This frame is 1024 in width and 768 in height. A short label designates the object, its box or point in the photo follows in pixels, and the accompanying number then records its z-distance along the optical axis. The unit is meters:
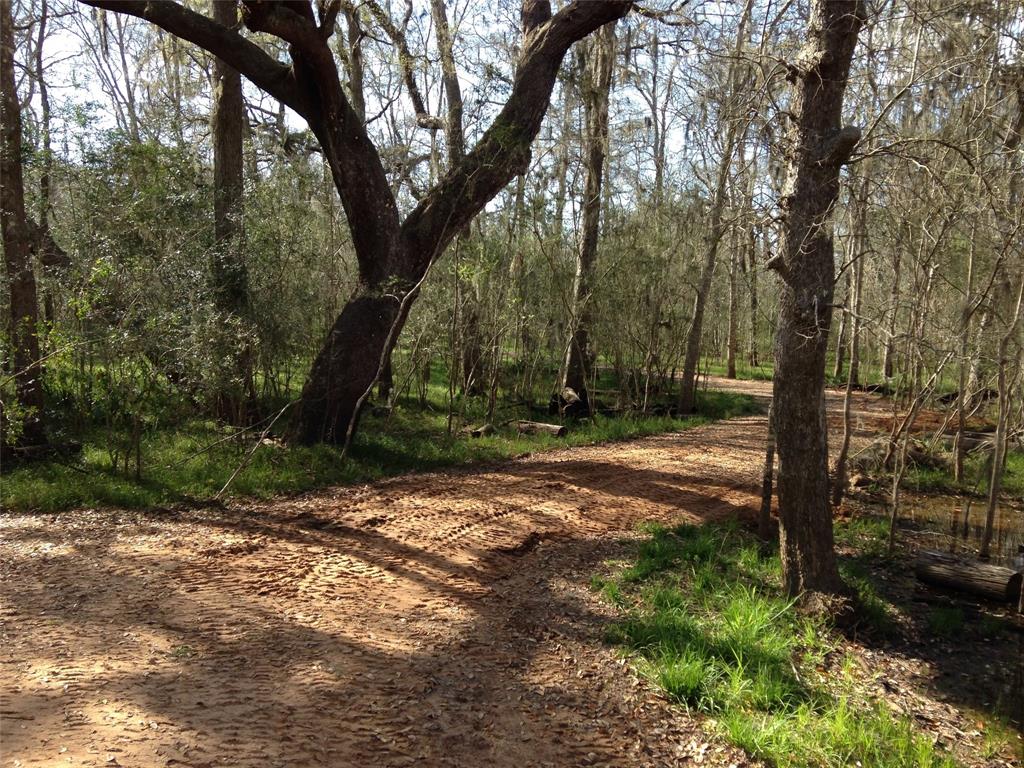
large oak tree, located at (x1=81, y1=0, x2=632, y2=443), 8.90
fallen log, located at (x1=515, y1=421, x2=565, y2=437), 12.72
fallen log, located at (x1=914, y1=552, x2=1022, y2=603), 6.49
